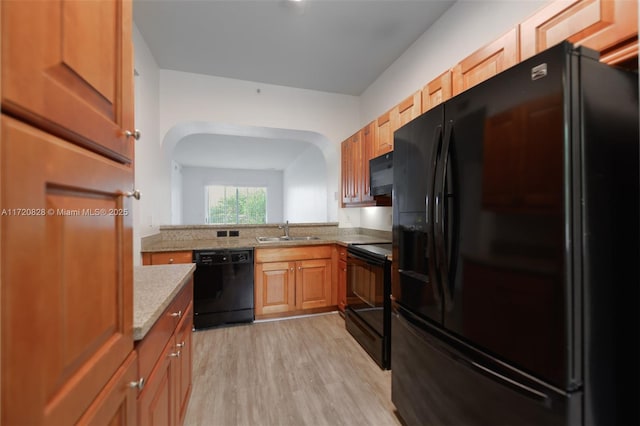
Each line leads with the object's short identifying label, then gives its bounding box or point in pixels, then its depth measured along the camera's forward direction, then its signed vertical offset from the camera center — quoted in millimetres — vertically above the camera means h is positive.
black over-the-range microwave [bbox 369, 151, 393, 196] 2291 +374
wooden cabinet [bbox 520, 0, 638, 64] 904 +753
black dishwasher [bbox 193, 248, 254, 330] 2691 -785
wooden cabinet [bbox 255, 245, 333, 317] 2924 -773
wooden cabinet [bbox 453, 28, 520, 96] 1301 +847
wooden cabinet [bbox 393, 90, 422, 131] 1999 +862
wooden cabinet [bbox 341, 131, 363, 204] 3030 +558
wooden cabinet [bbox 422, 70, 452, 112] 1703 +857
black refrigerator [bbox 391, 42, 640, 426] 769 -114
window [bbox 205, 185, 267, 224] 7945 +339
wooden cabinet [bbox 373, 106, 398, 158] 2367 +794
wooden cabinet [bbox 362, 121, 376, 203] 2745 +649
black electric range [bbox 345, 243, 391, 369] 2010 -750
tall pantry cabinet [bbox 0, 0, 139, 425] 378 +6
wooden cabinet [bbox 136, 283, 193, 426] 865 -629
